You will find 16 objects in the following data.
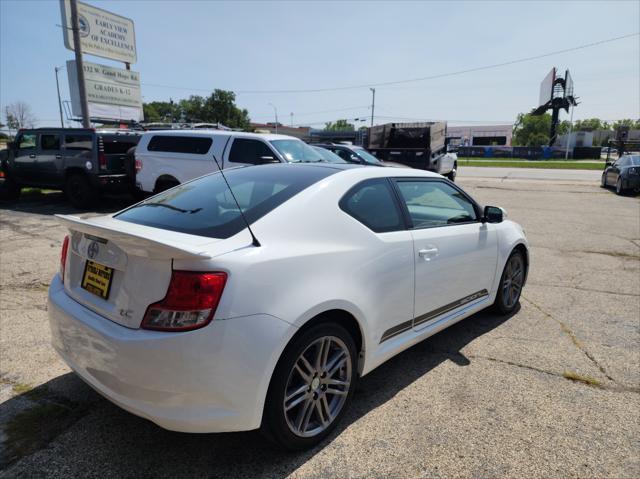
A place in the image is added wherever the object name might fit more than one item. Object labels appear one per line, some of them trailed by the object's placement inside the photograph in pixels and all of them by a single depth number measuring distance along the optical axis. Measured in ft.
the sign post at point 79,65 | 47.32
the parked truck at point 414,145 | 56.08
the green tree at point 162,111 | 340.39
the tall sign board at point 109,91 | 82.07
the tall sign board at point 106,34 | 80.69
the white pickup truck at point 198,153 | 29.09
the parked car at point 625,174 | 52.85
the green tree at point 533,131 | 354.33
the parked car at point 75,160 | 34.14
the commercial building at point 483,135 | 289.55
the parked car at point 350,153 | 45.80
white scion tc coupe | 6.54
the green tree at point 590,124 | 472.11
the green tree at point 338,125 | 458.09
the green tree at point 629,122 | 448.00
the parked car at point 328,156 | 36.32
